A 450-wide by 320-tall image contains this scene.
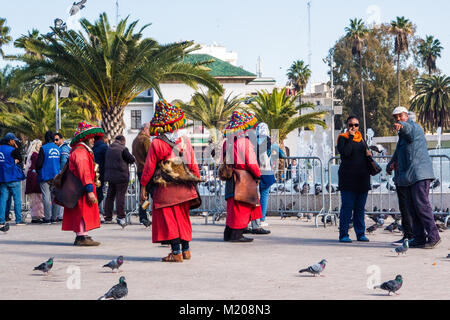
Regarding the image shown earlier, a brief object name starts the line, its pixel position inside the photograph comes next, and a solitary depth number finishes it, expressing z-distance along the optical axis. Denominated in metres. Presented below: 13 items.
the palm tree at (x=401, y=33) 63.00
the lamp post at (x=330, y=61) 60.64
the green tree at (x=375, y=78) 65.19
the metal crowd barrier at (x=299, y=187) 15.08
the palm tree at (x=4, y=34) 57.38
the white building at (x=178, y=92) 64.31
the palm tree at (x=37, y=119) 40.16
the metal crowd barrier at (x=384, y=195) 13.87
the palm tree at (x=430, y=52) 72.81
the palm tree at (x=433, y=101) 66.31
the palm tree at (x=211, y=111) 49.84
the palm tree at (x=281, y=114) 39.09
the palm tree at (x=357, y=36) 64.69
